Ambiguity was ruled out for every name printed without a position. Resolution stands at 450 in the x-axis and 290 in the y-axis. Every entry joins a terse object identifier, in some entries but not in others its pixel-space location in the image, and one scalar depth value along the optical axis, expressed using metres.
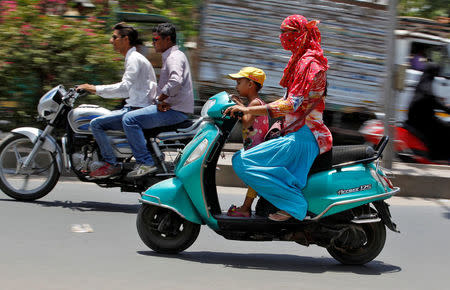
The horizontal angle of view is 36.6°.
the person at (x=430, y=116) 9.24
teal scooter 4.73
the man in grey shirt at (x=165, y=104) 6.47
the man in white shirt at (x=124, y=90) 6.55
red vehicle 9.31
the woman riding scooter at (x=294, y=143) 4.63
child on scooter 4.91
